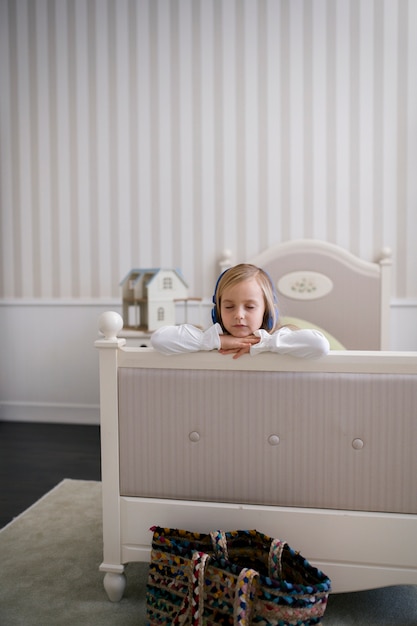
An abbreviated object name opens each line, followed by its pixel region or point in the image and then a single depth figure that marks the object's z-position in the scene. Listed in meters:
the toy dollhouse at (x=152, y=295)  2.84
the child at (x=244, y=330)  1.45
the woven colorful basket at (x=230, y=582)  1.24
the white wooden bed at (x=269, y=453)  1.44
